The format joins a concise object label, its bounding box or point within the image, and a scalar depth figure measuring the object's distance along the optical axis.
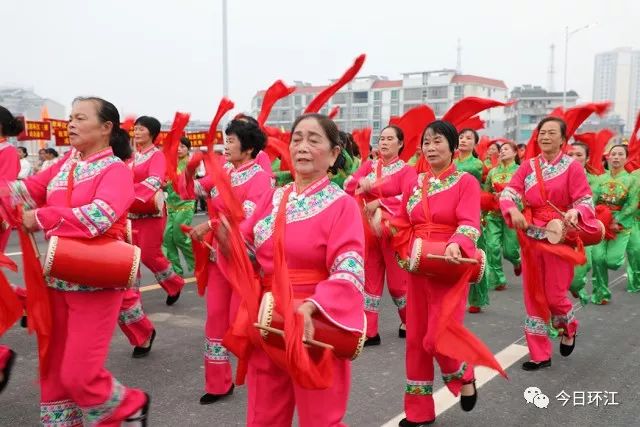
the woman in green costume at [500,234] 7.15
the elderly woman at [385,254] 5.08
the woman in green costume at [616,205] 6.74
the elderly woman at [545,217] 4.27
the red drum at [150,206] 5.48
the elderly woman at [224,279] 3.77
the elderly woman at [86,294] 2.76
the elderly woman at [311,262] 2.17
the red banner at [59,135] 12.92
